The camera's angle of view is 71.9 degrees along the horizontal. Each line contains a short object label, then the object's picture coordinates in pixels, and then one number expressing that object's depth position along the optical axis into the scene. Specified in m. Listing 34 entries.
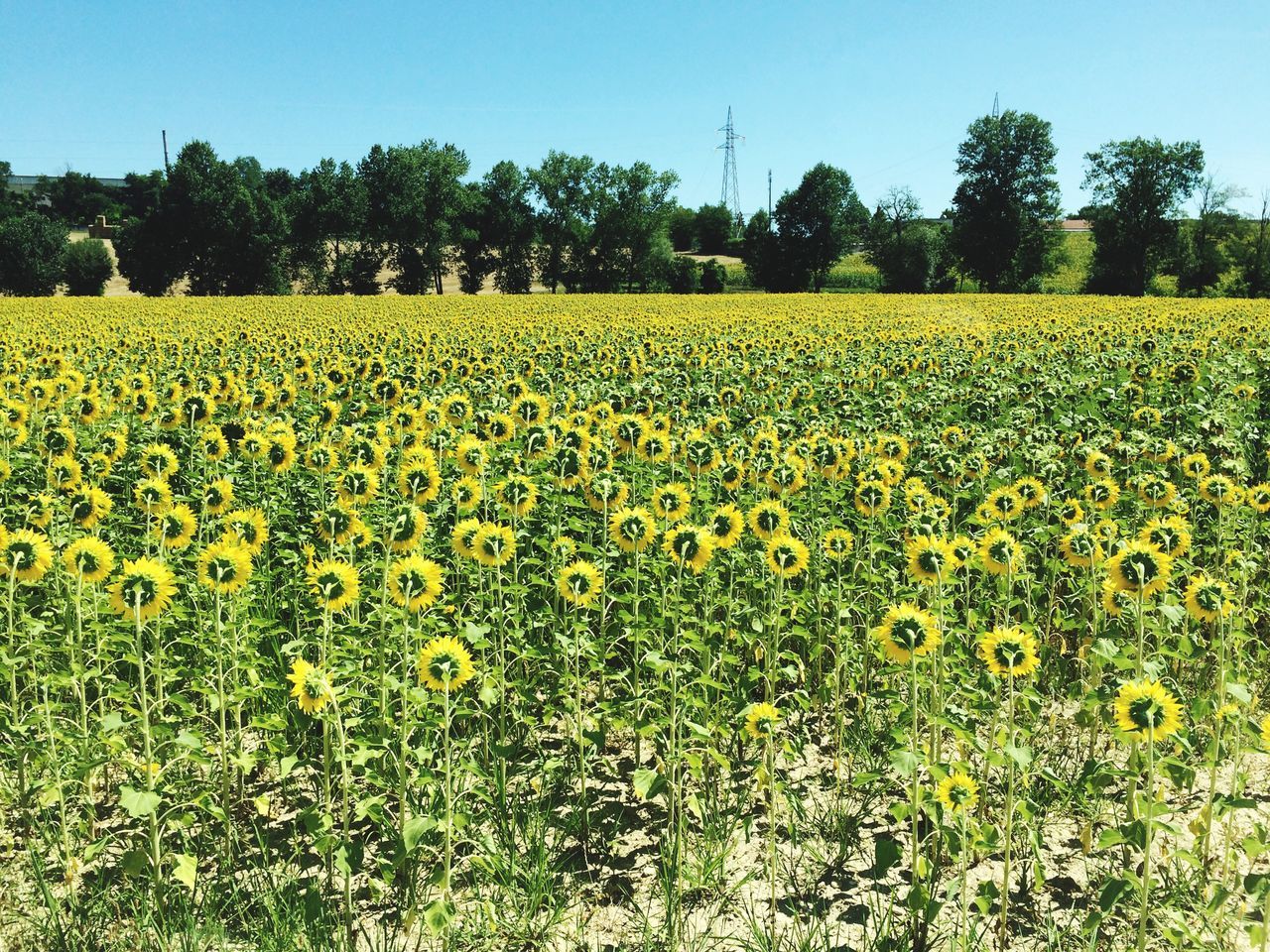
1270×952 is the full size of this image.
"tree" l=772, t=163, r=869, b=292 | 75.56
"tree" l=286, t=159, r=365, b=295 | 71.75
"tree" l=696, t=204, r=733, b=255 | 110.50
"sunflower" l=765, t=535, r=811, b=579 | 3.99
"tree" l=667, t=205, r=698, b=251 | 113.12
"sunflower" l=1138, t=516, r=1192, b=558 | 4.07
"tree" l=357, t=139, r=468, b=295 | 72.44
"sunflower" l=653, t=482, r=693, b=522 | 4.55
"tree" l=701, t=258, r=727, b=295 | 71.50
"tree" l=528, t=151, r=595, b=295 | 75.00
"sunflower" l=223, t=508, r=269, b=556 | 3.91
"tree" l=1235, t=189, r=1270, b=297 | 58.44
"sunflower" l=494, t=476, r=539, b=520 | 4.82
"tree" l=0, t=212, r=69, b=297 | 65.44
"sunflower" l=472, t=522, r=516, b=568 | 3.95
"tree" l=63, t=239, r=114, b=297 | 67.56
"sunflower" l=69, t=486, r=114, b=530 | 4.21
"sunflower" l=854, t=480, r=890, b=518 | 4.80
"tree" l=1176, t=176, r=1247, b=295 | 64.94
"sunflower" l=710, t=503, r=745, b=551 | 4.20
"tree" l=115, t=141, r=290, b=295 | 67.38
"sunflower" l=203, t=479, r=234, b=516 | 4.27
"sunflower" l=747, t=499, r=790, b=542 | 4.34
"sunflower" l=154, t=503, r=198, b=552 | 3.92
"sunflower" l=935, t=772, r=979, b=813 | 3.07
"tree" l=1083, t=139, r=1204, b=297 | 67.00
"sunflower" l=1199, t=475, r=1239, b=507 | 4.87
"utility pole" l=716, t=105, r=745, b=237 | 98.56
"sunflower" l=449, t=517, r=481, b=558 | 4.08
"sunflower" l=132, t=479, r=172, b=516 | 4.27
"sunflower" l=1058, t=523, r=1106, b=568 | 3.93
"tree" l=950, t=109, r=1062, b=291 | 71.31
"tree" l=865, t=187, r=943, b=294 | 70.75
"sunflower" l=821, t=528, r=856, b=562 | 4.68
